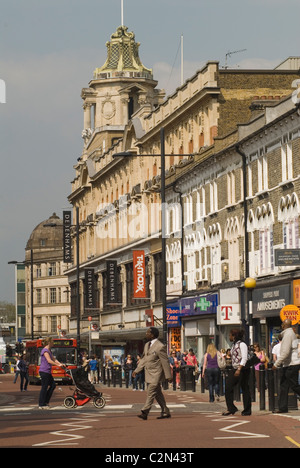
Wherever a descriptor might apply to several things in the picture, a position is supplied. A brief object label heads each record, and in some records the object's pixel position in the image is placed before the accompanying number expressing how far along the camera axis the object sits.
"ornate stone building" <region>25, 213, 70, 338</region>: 135.62
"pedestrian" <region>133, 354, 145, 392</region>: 46.12
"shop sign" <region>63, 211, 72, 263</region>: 97.81
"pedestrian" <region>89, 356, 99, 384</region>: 56.28
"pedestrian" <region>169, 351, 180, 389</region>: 47.28
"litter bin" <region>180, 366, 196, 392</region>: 42.62
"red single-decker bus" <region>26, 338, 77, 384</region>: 61.38
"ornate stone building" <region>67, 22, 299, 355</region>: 51.88
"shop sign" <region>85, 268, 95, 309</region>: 88.19
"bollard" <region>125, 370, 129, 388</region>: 51.62
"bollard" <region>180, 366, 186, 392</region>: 42.94
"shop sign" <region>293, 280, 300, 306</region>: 39.66
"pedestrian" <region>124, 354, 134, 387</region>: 51.71
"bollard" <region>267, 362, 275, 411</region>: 22.97
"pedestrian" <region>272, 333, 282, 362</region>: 27.85
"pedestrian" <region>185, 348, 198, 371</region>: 46.53
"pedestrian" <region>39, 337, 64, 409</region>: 26.14
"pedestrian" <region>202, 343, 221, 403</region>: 31.45
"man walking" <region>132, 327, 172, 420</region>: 21.66
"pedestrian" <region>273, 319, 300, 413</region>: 21.75
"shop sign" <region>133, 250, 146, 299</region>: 68.75
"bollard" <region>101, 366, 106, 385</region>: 57.66
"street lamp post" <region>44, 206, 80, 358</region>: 63.85
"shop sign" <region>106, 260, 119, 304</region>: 78.50
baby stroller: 27.33
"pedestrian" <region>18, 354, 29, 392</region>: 48.66
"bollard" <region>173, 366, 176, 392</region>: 43.71
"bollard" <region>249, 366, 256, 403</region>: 28.69
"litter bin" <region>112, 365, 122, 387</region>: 53.15
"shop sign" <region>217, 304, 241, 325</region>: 40.42
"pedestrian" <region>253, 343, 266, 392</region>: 34.29
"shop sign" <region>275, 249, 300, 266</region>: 36.41
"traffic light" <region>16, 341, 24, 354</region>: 82.69
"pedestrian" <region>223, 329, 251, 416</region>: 22.12
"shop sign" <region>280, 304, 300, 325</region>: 31.75
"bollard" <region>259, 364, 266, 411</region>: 23.81
